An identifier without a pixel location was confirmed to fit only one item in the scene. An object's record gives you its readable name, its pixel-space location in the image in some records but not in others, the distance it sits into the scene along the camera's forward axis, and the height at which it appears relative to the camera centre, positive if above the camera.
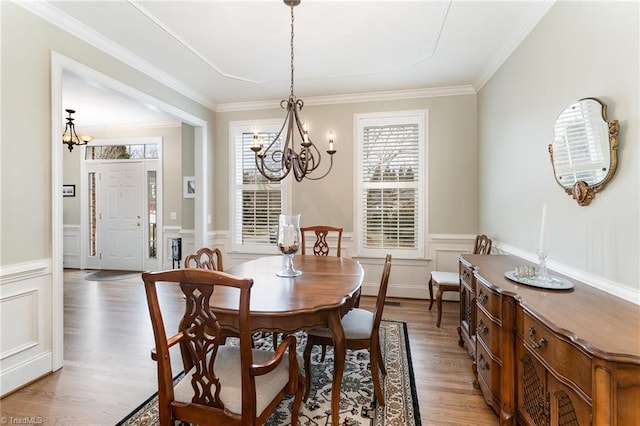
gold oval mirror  1.55 +0.35
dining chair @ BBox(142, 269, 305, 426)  1.20 -0.68
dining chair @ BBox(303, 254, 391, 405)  1.89 -0.80
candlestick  1.59 -0.11
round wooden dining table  1.47 -0.48
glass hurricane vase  2.15 -0.18
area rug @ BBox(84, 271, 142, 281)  5.29 -1.15
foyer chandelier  4.14 +1.08
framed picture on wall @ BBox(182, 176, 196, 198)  5.10 +0.41
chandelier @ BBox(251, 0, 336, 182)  2.39 +0.48
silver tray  1.59 -0.39
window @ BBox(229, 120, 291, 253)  4.58 +0.19
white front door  5.88 -0.06
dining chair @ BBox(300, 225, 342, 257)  3.43 -0.28
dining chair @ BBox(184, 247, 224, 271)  2.13 -0.36
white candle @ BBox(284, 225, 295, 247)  2.14 -0.17
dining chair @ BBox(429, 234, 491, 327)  3.15 -0.73
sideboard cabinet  0.92 -0.56
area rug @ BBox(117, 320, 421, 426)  1.82 -1.24
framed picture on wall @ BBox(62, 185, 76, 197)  6.06 +0.42
